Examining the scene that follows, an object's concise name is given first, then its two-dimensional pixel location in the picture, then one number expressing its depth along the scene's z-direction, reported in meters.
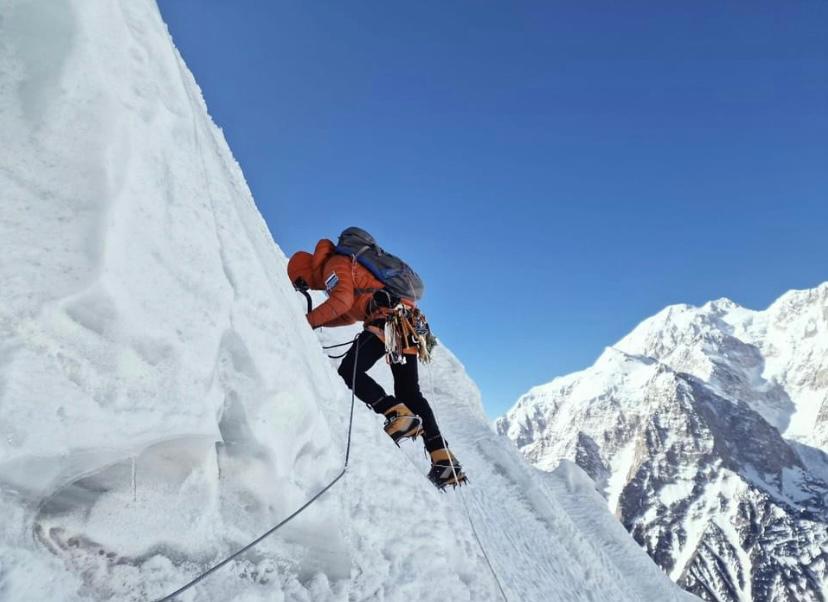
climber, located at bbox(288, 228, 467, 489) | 4.84
